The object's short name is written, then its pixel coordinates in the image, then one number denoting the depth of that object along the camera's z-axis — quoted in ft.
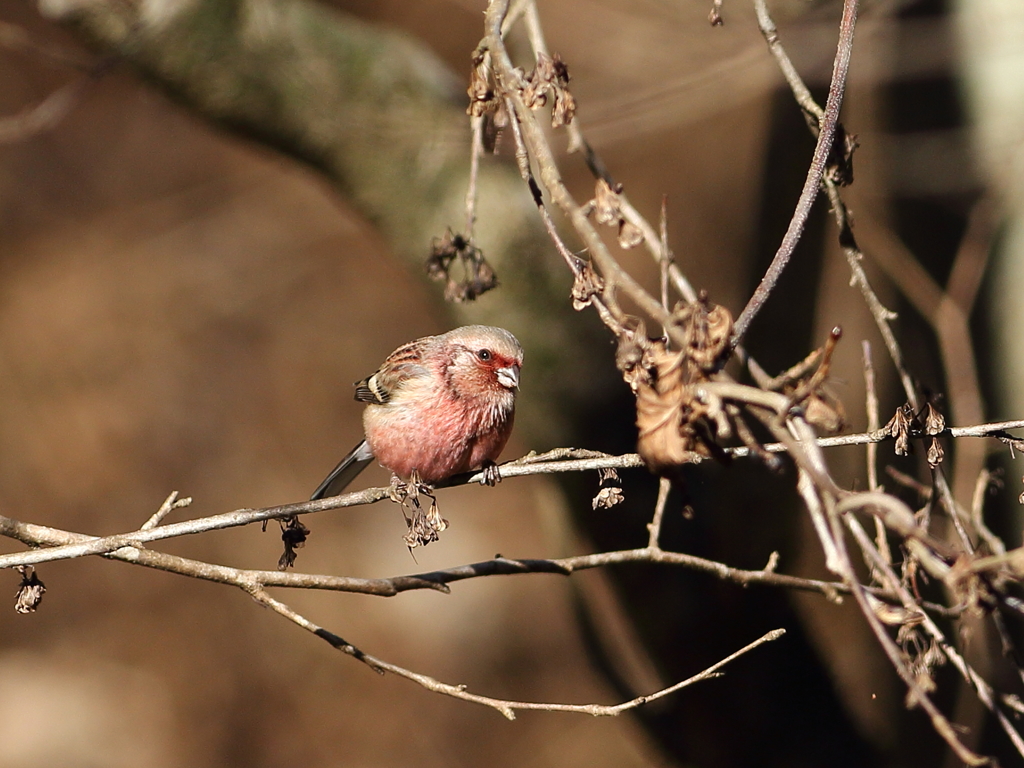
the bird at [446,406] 27.07
